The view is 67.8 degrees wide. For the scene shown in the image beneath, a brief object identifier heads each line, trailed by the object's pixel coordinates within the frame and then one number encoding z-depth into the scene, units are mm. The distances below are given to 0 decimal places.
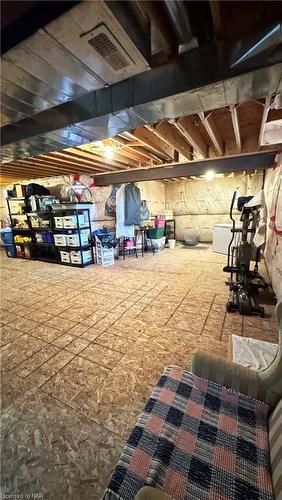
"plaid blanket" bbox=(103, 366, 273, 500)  787
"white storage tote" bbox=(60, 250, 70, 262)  5496
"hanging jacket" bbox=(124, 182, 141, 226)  5676
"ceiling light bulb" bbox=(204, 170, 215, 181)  4352
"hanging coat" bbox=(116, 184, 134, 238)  5664
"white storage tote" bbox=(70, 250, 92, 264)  5293
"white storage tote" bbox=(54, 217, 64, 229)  5305
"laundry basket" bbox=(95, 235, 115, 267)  5316
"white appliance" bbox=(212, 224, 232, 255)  6163
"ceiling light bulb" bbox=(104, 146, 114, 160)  3344
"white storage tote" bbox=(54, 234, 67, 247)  5367
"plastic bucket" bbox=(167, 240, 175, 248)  7465
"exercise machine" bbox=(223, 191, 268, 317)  2890
